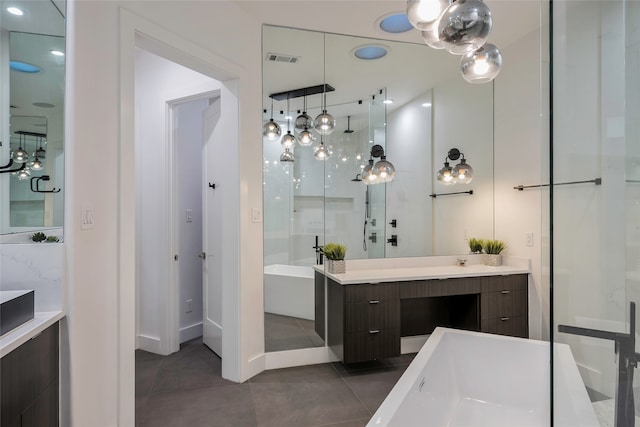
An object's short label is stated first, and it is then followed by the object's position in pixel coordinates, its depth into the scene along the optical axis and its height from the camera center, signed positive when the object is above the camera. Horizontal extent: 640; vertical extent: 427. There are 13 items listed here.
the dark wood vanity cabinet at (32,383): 1.23 -0.67
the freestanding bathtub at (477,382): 1.91 -1.06
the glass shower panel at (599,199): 1.04 +0.04
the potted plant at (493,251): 3.46 -0.38
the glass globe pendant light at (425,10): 1.27 +0.74
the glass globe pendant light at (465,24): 1.16 +0.63
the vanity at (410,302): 2.80 -0.79
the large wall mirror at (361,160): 3.22 +0.53
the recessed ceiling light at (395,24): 2.88 +1.60
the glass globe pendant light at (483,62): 1.56 +0.67
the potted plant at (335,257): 3.03 -0.39
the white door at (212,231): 3.26 -0.19
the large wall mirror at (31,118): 1.56 +0.44
